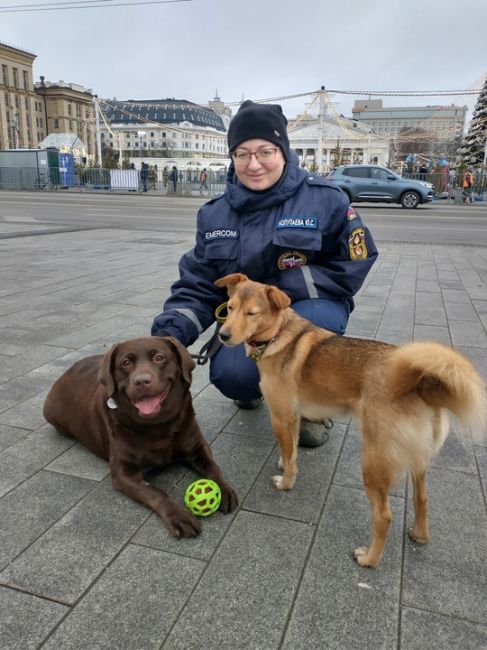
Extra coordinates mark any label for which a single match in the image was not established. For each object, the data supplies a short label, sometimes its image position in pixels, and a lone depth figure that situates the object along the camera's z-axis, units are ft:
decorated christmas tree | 136.46
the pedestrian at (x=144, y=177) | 121.39
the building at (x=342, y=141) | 258.78
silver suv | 76.64
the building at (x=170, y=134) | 271.30
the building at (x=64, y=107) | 361.30
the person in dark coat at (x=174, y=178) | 113.29
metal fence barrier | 103.60
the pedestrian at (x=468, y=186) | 90.38
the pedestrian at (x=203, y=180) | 111.65
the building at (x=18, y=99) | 326.65
